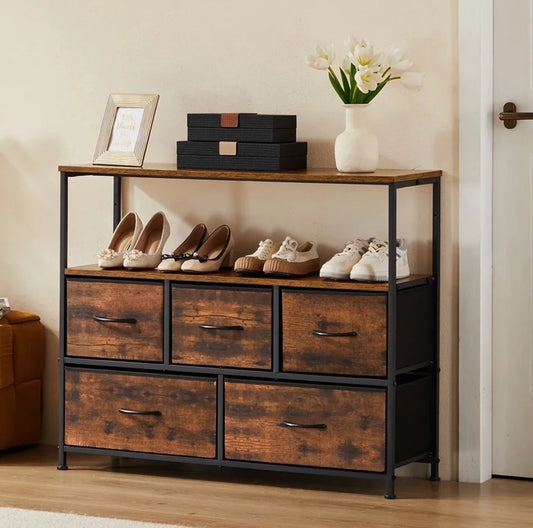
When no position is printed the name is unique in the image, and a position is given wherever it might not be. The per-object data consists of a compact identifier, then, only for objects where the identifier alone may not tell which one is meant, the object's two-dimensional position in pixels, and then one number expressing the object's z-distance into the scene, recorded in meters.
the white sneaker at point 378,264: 4.97
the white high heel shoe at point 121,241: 5.42
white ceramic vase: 5.03
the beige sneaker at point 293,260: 5.11
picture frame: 5.38
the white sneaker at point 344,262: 5.03
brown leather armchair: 5.70
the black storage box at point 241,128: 5.12
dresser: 4.97
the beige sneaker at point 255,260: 5.19
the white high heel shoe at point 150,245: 5.37
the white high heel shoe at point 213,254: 5.28
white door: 5.25
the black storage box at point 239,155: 5.11
